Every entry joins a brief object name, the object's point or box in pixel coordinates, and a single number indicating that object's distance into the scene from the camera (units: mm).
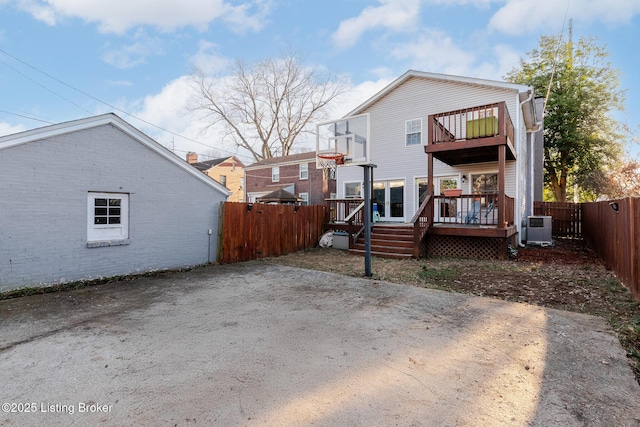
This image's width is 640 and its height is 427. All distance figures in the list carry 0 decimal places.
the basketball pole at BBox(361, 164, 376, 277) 6832
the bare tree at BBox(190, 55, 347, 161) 29297
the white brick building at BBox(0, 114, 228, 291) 5598
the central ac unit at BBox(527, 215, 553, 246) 11281
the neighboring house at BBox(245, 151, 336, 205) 23172
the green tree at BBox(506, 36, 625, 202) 20484
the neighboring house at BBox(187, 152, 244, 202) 31109
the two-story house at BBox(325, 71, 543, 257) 9062
